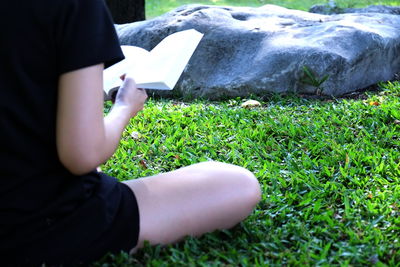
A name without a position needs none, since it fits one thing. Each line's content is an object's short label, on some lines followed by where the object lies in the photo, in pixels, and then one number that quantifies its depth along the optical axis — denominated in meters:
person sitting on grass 1.77
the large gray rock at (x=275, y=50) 4.83
